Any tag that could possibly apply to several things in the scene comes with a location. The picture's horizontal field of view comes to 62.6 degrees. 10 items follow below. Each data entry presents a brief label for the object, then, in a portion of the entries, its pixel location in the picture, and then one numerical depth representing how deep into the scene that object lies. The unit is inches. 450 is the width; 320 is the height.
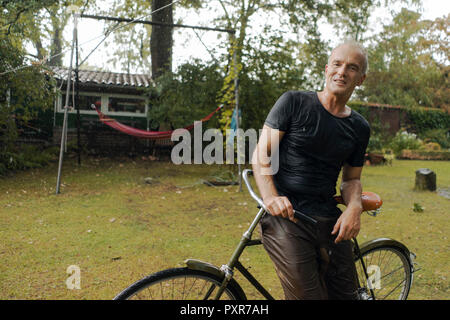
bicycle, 52.4
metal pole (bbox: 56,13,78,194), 220.5
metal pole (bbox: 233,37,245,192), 240.0
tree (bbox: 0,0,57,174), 260.7
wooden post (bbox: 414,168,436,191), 259.0
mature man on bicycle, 57.4
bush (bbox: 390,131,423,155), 531.2
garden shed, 423.2
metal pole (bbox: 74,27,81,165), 313.1
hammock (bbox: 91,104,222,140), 323.3
